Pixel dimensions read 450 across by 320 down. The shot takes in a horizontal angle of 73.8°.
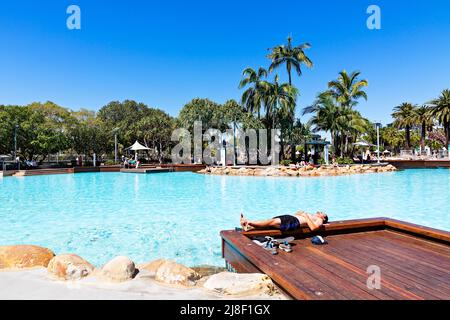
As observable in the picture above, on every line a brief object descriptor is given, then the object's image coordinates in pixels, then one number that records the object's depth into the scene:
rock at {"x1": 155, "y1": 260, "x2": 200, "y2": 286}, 3.29
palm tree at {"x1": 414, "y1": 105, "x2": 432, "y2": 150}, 38.75
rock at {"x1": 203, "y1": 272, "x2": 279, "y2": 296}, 2.81
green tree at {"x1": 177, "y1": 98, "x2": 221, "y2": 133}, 29.00
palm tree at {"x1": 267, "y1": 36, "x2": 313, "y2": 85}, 26.55
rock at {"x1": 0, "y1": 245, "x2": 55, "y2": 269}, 3.85
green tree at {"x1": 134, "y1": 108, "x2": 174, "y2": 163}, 35.44
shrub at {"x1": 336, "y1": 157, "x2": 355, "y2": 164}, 24.23
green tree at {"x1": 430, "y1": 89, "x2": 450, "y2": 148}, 35.16
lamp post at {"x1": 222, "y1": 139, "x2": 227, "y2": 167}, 26.73
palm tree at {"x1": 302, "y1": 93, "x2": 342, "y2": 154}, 26.43
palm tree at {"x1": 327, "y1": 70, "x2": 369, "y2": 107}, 27.98
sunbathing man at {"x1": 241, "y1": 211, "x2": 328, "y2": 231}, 4.46
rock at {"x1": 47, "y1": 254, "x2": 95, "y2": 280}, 3.40
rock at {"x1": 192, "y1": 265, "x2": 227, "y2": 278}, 4.57
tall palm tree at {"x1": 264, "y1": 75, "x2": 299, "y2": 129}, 26.00
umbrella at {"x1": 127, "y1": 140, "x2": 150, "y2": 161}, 28.69
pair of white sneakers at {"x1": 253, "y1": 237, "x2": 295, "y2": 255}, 3.83
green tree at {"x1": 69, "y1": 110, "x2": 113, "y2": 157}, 33.81
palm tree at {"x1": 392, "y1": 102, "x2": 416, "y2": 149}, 40.97
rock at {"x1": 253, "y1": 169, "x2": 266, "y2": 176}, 21.58
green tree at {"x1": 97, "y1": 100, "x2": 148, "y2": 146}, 51.25
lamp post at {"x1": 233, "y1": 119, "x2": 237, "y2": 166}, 27.20
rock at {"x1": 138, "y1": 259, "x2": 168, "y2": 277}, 3.94
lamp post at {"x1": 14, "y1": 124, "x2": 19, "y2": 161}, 25.64
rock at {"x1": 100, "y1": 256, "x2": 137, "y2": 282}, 3.28
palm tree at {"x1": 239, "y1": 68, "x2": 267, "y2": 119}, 27.06
